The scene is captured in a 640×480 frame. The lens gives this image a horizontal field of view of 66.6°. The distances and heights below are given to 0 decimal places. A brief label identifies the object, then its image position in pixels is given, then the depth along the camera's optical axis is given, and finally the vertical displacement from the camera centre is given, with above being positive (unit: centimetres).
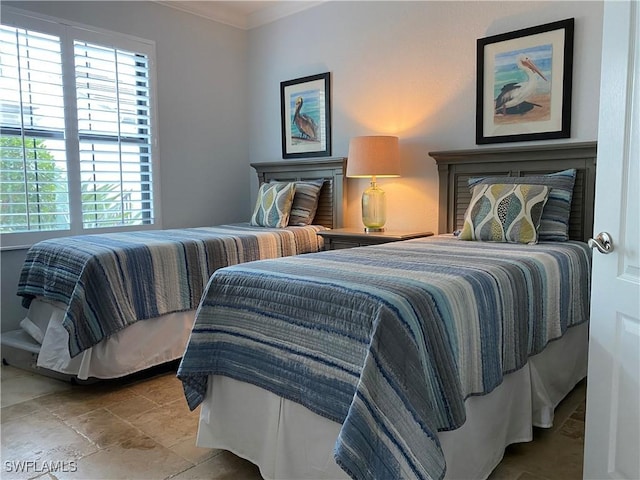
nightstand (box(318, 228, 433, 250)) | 333 -31
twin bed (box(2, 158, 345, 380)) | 266 -59
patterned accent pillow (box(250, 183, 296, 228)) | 394 -10
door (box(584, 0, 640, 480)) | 145 -24
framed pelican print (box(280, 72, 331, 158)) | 426 +69
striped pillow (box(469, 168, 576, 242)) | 275 -8
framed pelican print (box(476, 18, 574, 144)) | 298 +69
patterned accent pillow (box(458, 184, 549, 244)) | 267 -12
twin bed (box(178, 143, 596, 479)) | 143 -58
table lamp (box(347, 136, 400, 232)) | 349 +21
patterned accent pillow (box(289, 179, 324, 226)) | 406 -10
